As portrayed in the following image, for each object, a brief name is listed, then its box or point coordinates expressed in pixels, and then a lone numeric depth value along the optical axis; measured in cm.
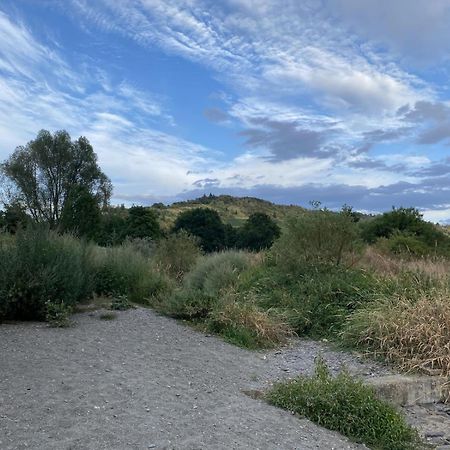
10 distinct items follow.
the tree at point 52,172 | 3953
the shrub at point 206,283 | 984
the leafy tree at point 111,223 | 2852
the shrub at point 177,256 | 1511
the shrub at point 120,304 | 1012
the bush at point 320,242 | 1179
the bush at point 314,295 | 960
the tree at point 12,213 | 2522
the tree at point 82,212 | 3094
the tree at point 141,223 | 2800
